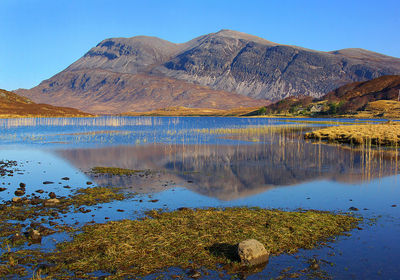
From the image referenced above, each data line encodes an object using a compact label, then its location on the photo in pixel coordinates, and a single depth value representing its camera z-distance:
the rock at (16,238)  13.62
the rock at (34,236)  13.80
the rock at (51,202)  18.88
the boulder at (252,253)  11.77
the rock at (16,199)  19.34
